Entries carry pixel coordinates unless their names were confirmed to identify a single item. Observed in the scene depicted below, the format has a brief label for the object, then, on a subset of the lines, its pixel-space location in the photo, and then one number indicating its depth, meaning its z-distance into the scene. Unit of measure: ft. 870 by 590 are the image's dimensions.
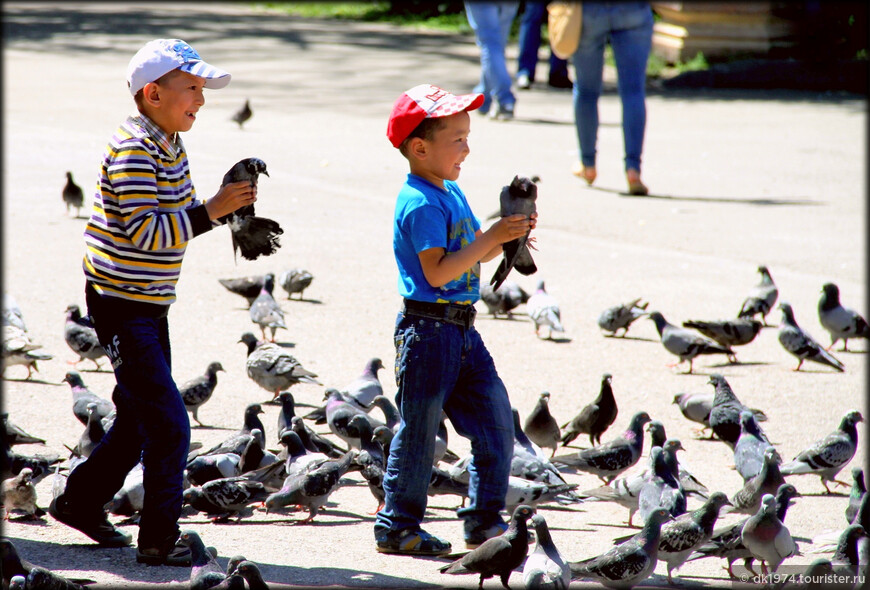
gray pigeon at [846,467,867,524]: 37.37
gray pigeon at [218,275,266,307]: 60.90
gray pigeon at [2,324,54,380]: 48.44
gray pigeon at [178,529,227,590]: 27.58
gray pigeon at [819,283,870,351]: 57.67
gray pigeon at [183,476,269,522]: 34.86
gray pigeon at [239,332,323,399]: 49.06
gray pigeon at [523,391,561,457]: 43.98
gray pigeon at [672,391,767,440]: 46.62
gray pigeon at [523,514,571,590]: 29.07
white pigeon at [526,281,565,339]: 57.87
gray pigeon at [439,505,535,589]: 29.68
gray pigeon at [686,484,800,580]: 33.30
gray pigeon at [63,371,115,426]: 42.01
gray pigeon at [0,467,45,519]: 33.94
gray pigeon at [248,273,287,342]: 55.98
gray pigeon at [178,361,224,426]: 44.96
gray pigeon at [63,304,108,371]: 50.75
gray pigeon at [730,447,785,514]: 37.19
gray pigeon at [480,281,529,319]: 61.82
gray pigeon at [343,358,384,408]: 47.19
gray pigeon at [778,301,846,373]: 54.44
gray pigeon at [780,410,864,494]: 40.68
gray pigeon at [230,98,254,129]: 110.83
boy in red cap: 31.22
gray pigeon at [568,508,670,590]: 30.48
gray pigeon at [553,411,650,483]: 41.73
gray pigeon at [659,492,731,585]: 32.94
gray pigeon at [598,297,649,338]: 58.70
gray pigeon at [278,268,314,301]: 62.08
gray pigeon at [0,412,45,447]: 39.51
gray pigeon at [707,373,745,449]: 43.68
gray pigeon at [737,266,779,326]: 59.67
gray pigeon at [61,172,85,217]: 76.74
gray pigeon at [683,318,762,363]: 56.04
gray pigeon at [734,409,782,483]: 40.11
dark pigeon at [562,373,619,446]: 44.91
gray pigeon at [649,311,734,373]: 54.90
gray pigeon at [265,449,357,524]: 35.88
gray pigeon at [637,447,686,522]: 35.70
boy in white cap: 29.94
